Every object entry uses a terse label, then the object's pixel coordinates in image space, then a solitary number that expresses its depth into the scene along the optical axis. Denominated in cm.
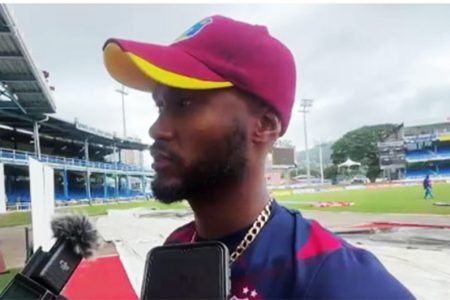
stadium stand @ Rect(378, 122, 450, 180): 2956
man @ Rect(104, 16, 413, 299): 53
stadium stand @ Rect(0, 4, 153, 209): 1159
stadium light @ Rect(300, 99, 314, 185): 1821
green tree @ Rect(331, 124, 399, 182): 2812
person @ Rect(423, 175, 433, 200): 1359
